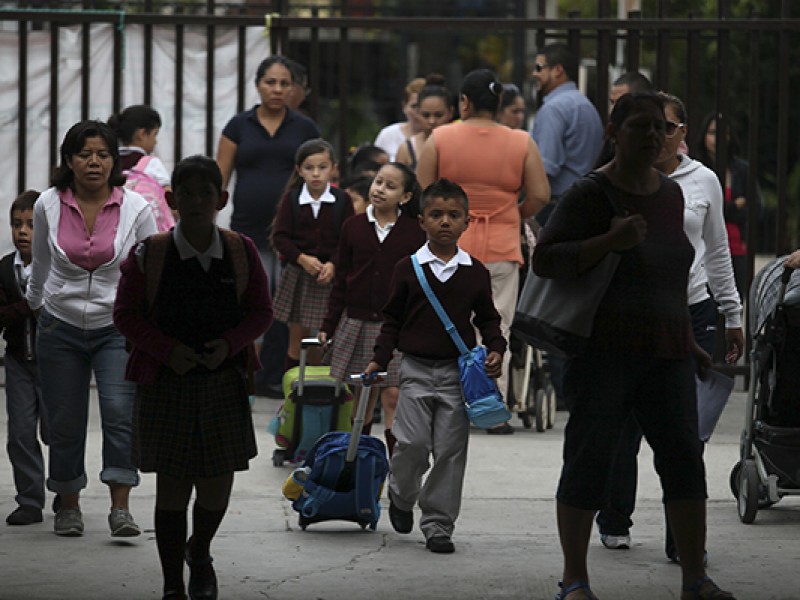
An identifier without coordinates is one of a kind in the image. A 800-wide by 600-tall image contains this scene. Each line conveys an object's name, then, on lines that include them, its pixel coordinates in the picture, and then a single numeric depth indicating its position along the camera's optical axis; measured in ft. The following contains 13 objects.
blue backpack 47.52
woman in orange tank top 63.46
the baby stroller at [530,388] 67.46
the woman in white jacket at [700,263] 43.52
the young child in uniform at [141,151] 60.70
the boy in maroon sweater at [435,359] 45.93
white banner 73.20
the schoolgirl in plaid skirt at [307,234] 63.87
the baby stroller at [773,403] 48.80
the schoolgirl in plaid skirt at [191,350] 37.73
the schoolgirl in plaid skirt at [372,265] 55.83
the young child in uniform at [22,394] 48.65
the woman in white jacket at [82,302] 46.16
